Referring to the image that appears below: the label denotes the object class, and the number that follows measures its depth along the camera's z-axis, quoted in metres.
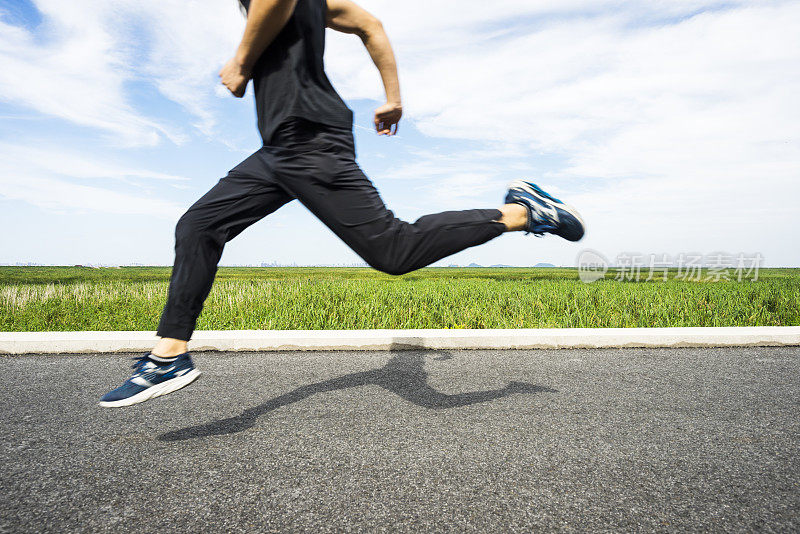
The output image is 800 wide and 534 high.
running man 2.28
